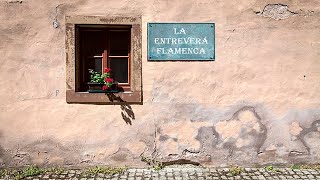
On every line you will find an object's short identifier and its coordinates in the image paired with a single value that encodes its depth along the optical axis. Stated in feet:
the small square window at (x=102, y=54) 17.76
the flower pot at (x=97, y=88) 18.04
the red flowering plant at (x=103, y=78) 17.70
